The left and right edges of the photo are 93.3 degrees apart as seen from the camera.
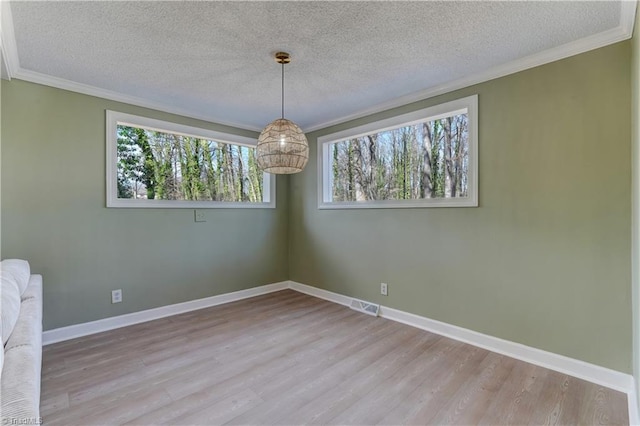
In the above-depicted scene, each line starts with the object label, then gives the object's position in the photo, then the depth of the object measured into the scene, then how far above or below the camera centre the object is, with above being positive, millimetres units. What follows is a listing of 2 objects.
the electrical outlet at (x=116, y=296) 3182 -888
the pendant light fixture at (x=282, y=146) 2355 +522
